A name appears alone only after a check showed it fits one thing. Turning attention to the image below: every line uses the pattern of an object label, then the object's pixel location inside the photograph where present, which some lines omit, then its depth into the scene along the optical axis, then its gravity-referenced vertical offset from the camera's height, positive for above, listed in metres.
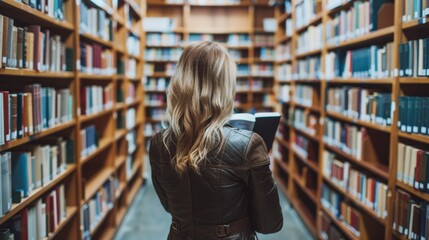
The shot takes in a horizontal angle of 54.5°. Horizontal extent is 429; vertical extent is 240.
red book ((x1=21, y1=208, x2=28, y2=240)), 2.02 -0.66
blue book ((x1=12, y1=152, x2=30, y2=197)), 2.03 -0.41
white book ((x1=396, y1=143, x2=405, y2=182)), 2.30 -0.38
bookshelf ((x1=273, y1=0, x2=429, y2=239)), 2.25 -0.19
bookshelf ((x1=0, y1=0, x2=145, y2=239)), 2.09 -0.18
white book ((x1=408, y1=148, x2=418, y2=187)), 2.17 -0.38
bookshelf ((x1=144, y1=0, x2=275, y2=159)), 6.66 +0.81
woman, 1.49 -0.24
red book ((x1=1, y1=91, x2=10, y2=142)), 1.80 -0.11
